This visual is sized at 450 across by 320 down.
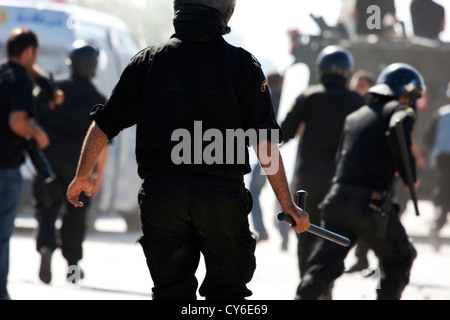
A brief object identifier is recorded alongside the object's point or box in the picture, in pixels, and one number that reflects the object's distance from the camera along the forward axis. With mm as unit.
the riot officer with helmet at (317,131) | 16375
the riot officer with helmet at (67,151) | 17828
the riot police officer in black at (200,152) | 9516
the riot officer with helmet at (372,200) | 13602
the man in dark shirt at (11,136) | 14914
